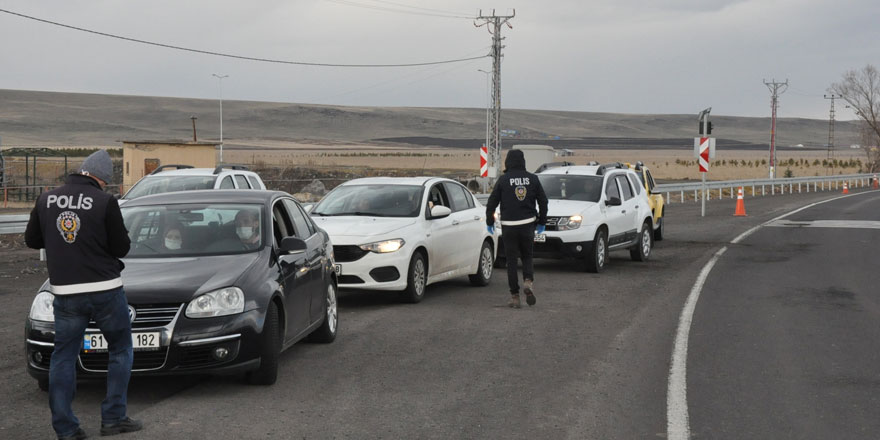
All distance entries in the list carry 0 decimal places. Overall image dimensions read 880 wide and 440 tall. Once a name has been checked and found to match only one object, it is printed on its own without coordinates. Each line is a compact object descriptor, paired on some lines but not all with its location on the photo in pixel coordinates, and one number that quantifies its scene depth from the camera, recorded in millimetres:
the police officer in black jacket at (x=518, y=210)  12355
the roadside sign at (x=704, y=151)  32906
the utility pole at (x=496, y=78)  46406
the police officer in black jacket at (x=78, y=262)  6012
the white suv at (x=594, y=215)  16516
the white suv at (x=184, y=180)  16906
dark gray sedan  7145
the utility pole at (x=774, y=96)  89562
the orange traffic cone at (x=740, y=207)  33531
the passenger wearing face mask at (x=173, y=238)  8281
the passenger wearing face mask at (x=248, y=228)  8359
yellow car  22156
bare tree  94188
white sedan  12117
